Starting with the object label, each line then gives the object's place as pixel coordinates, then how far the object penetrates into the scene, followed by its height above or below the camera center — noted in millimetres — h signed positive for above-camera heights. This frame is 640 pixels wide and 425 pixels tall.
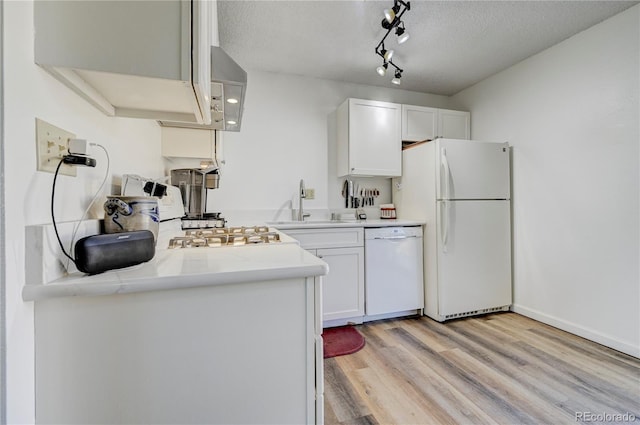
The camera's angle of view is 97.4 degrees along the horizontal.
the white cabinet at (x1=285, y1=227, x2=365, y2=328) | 2312 -483
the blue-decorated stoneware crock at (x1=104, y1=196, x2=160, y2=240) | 901 -6
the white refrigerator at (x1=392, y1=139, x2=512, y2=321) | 2465 -127
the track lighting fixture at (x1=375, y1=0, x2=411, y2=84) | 1722 +1246
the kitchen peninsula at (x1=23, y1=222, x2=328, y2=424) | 653 -333
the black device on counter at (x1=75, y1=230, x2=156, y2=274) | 682 -102
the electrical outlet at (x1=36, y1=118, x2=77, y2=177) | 682 +172
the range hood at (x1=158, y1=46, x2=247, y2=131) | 1092 +535
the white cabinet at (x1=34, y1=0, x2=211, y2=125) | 693 +437
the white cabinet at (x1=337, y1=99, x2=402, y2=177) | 2748 +732
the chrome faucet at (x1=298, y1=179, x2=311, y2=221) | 2780 +55
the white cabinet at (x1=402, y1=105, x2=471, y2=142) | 2965 +955
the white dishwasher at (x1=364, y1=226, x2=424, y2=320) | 2449 -528
